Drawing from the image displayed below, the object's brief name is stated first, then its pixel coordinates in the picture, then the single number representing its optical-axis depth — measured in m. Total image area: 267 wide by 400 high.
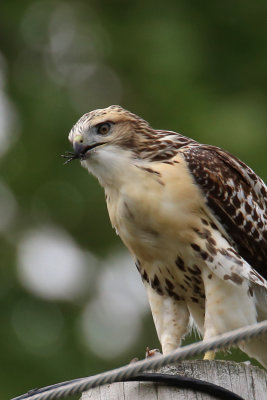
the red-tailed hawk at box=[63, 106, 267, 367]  9.15
